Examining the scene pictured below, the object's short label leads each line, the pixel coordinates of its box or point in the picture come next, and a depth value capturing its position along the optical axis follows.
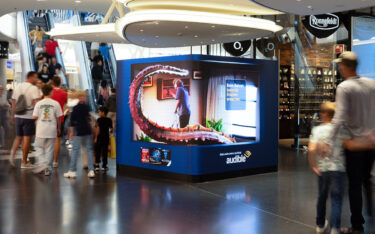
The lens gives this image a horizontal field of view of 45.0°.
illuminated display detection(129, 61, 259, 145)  7.50
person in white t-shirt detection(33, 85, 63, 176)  7.89
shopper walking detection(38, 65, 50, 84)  18.51
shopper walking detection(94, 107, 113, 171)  8.66
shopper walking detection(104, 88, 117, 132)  9.95
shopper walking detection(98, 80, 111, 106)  19.83
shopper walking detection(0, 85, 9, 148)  9.65
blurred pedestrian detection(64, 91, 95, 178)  7.85
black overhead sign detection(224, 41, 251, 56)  14.50
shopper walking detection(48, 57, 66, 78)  19.34
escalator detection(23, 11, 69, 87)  19.81
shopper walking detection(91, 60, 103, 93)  21.16
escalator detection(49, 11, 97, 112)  21.33
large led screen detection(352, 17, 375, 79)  13.77
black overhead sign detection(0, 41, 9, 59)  18.36
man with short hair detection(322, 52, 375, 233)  3.95
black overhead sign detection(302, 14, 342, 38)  11.41
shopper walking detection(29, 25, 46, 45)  19.75
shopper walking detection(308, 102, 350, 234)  4.13
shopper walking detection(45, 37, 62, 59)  19.42
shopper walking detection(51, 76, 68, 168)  9.09
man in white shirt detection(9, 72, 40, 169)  8.62
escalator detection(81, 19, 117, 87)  21.54
